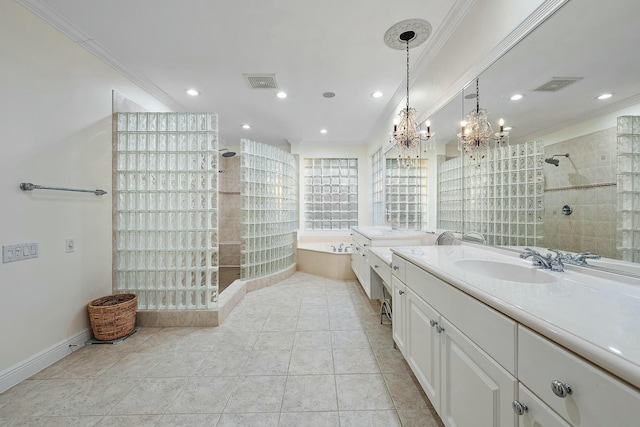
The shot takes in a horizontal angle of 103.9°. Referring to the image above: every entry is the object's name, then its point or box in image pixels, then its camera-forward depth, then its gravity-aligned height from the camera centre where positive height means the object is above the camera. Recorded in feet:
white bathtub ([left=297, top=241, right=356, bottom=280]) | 12.98 -2.56
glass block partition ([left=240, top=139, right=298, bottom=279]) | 11.20 +0.26
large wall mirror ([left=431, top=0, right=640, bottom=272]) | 3.02 +1.38
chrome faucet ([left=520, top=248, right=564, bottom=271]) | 3.63 -0.70
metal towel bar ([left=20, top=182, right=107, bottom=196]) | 5.49 +0.61
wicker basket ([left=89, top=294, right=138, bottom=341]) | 6.83 -2.90
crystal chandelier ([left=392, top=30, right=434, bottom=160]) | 7.58 +2.53
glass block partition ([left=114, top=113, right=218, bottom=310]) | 8.07 +0.29
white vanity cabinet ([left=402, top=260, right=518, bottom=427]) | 2.51 -1.80
